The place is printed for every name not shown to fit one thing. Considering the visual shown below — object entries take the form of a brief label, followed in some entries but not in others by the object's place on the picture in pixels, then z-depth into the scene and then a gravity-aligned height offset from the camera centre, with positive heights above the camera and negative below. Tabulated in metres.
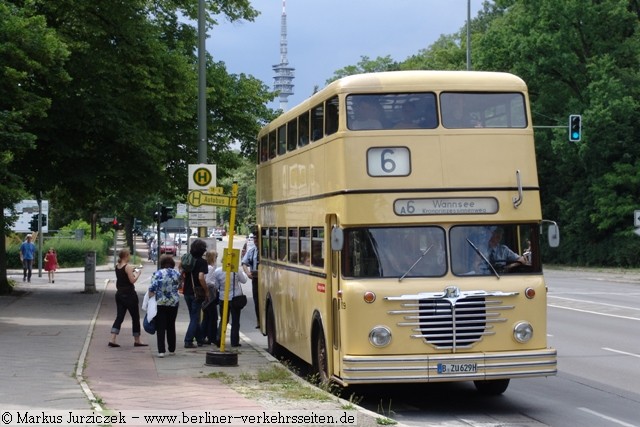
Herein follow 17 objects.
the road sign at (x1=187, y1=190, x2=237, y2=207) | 17.06 +0.72
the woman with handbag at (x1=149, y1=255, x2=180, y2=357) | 17.69 -0.82
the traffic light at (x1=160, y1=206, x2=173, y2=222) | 40.10 +1.21
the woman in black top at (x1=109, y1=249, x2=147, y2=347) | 18.83 -0.81
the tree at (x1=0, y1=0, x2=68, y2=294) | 21.59 +3.43
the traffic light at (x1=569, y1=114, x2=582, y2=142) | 40.31 +4.08
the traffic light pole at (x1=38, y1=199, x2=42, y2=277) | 48.00 +0.36
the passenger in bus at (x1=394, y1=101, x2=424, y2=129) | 13.25 +1.48
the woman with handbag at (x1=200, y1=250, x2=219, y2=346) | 18.83 -1.02
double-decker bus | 12.76 +0.12
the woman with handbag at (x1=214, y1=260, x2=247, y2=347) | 18.64 -0.84
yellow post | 16.31 -0.20
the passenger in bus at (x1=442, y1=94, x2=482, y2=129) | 13.32 +1.52
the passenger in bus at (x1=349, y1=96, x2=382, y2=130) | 13.24 +1.53
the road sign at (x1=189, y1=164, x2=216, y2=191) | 21.05 +1.33
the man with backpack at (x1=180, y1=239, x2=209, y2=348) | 18.50 -0.58
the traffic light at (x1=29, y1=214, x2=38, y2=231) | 53.12 +1.19
